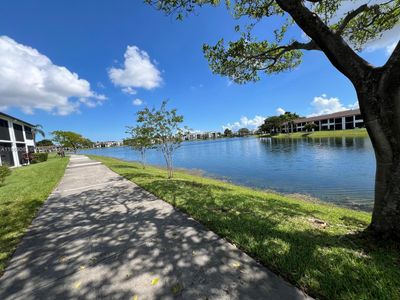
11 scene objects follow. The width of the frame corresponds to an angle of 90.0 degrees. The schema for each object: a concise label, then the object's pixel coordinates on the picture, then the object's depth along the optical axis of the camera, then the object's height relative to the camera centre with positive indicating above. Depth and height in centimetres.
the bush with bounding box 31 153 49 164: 2676 -100
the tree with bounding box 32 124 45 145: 4066 +403
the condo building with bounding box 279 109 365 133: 7675 +185
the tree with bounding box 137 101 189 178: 1129 +50
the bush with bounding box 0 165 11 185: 1037 -102
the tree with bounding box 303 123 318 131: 8383 +33
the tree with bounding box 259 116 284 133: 9491 +324
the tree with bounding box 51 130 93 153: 4519 +234
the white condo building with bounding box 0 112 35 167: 2228 +150
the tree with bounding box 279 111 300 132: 9359 +518
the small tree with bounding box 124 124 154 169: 1180 +31
